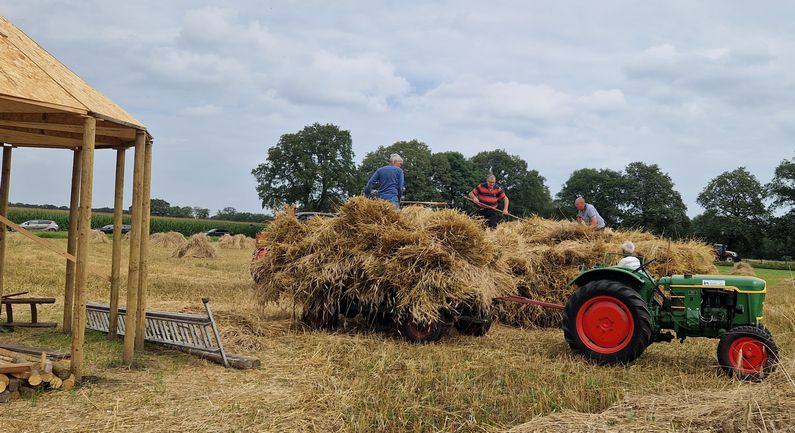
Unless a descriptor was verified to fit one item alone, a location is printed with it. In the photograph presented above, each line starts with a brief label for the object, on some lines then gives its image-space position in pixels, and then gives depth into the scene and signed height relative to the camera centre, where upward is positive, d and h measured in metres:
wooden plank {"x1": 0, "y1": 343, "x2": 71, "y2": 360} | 6.34 -1.38
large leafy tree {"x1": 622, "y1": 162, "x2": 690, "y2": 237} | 60.00 +3.42
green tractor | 6.44 -0.80
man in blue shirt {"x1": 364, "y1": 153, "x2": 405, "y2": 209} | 9.80 +0.64
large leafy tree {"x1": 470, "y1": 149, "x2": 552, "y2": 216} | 61.66 +4.96
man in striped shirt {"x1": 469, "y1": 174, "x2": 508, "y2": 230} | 12.13 +0.59
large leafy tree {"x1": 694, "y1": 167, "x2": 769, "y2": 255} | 61.28 +2.89
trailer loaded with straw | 7.93 -0.55
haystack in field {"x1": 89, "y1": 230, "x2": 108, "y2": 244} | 35.59 -1.35
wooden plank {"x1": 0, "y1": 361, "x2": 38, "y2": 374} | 5.29 -1.28
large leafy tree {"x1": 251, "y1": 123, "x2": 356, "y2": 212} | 60.75 +4.93
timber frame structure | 5.72 +0.88
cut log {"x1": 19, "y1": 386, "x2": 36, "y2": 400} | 5.45 -1.51
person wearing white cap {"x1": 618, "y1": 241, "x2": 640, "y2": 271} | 7.43 -0.26
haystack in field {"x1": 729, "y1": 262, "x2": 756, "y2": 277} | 26.41 -1.15
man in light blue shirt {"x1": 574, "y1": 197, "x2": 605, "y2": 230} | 11.80 +0.35
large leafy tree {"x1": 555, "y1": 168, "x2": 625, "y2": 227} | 62.06 +4.23
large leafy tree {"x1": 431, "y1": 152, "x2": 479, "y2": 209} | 56.66 +4.51
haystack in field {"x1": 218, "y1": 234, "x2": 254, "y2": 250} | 38.81 -1.41
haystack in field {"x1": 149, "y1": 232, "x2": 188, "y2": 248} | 35.55 -1.29
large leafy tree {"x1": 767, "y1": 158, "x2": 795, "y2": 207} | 61.44 +5.36
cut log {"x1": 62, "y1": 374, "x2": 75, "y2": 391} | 5.67 -1.48
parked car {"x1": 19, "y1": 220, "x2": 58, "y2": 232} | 56.22 -1.26
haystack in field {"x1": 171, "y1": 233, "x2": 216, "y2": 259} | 26.97 -1.32
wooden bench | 8.63 -1.35
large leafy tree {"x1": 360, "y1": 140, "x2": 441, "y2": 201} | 53.88 +5.23
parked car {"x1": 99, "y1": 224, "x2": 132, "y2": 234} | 57.58 -1.35
